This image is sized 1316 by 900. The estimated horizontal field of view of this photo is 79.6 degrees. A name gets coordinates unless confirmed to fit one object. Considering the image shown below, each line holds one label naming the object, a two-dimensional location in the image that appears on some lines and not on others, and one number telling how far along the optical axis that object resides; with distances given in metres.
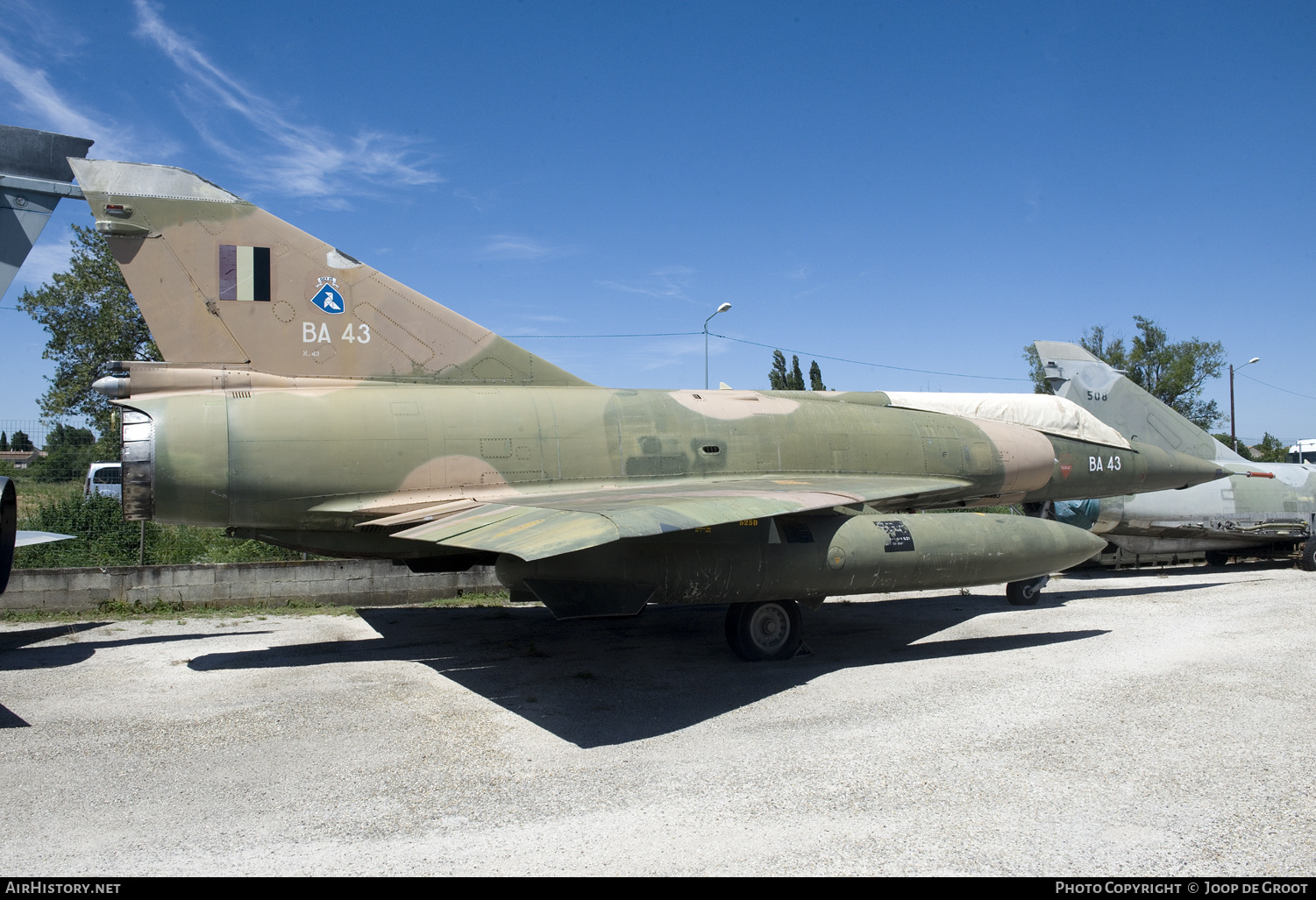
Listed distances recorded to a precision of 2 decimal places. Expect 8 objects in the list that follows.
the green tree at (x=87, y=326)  28.59
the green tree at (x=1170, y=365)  44.62
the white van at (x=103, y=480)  12.21
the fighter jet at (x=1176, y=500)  14.41
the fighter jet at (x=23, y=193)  7.61
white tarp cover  11.54
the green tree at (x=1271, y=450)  40.81
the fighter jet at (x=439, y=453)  7.41
